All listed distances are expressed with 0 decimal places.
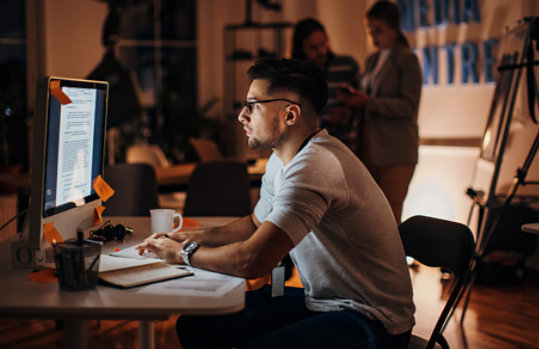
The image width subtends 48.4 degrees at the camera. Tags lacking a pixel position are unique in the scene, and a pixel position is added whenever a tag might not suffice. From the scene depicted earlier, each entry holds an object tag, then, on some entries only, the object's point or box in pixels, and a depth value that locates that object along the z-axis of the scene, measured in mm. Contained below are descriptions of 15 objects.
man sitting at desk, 1521
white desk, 1318
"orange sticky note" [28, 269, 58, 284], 1543
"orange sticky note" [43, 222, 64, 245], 1563
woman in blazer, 3494
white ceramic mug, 2133
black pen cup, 1429
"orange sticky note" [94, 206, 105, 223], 1926
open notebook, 1507
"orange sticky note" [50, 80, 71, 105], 1514
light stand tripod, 3123
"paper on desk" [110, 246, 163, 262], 1778
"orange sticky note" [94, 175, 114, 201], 1908
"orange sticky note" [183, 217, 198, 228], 2312
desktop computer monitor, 1506
